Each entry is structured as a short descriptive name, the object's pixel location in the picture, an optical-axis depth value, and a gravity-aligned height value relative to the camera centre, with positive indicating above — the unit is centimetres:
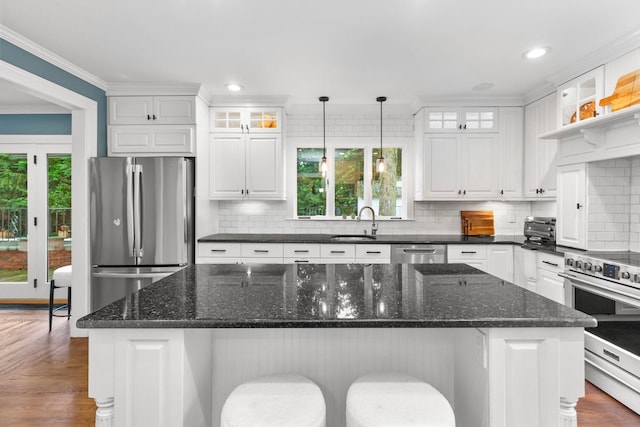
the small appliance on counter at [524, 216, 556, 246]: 358 -18
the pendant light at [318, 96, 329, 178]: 442 +103
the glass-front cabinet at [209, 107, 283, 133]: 415 +114
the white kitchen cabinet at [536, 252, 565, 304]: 303 -57
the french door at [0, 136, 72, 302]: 475 -3
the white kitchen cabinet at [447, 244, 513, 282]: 376 -47
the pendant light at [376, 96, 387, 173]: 399 +59
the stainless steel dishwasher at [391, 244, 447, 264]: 380 -43
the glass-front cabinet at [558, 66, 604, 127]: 293 +104
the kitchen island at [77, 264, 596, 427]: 121 -53
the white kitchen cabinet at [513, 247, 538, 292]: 343 -55
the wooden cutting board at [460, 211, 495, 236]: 433 -12
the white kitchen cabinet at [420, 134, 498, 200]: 412 +57
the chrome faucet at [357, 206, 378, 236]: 439 -9
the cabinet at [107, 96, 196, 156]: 375 +96
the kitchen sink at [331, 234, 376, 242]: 424 -28
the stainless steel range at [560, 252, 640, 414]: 223 -70
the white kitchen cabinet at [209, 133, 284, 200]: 414 +60
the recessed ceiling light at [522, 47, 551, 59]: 287 +134
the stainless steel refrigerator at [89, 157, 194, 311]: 351 -8
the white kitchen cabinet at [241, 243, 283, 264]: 387 -42
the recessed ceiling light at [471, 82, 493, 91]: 367 +135
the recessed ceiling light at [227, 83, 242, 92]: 370 +136
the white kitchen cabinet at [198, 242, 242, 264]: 379 -42
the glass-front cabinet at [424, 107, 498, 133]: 411 +111
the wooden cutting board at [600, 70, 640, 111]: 252 +88
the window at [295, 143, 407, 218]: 463 +41
